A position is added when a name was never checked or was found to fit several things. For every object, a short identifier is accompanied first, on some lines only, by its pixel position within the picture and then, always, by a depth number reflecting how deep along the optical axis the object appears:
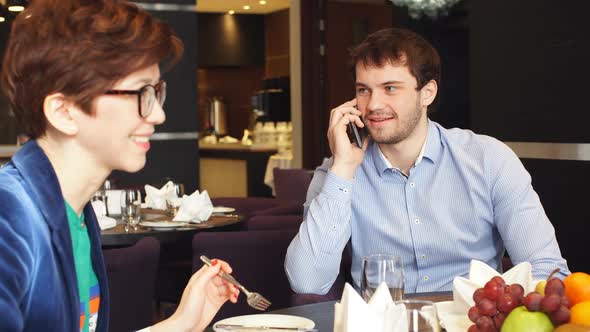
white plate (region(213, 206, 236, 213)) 3.90
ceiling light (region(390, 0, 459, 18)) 4.81
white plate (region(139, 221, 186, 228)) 3.46
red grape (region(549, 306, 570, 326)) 1.62
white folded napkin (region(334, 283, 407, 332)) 1.80
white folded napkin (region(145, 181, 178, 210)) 3.92
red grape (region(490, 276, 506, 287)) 1.73
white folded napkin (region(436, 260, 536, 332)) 1.84
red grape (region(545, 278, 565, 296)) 1.65
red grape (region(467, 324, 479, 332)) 1.73
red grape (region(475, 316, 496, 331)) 1.70
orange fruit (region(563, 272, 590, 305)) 1.73
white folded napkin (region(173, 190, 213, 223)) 3.57
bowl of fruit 1.62
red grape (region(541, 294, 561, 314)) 1.61
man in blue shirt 2.57
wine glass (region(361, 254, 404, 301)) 1.95
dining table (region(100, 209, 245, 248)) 3.32
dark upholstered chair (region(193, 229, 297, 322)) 2.99
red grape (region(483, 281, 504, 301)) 1.72
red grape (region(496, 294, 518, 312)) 1.68
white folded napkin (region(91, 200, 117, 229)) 3.42
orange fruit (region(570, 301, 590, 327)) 1.61
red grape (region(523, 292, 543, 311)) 1.64
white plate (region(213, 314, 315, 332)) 2.02
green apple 1.62
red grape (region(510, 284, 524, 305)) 1.68
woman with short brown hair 1.58
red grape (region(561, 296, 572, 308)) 1.63
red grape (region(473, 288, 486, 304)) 1.74
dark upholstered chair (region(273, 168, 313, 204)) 4.88
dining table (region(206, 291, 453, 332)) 2.07
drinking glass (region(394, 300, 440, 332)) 1.81
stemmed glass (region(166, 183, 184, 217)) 3.85
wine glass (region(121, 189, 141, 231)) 3.51
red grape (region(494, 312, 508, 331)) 1.69
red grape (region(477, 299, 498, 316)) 1.70
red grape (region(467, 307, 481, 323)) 1.73
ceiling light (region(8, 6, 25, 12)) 6.03
